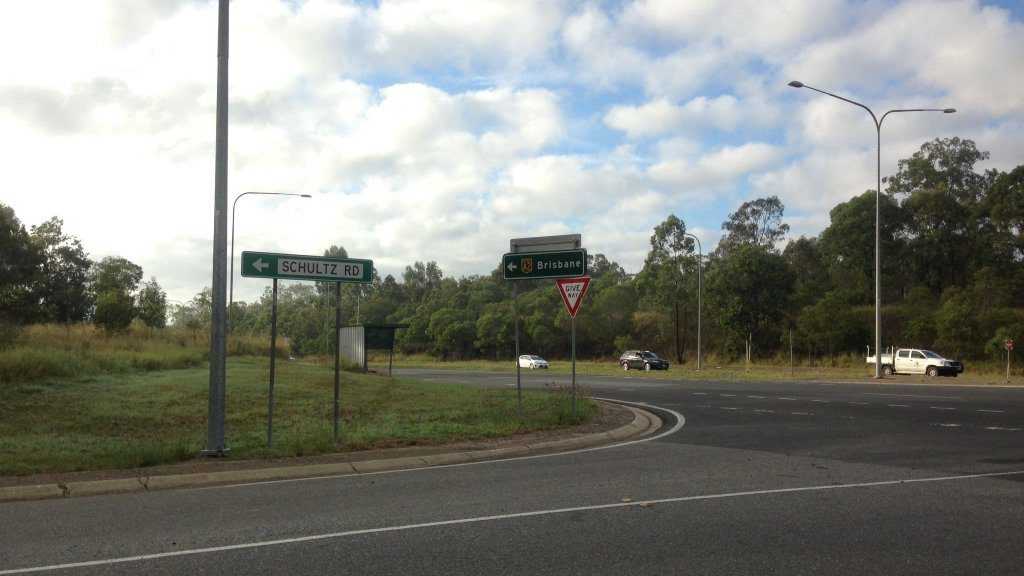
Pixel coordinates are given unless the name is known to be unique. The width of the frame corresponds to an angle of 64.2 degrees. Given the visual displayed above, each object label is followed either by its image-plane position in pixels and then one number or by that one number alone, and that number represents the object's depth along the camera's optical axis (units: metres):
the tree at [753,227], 81.38
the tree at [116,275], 48.91
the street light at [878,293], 34.77
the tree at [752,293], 60.00
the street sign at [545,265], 14.95
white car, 57.60
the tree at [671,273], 66.12
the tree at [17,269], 38.34
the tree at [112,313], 34.97
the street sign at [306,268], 11.35
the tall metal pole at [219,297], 11.02
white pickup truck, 41.94
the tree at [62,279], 49.18
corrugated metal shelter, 33.86
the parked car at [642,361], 53.60
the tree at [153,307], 47.34
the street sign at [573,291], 15.41
